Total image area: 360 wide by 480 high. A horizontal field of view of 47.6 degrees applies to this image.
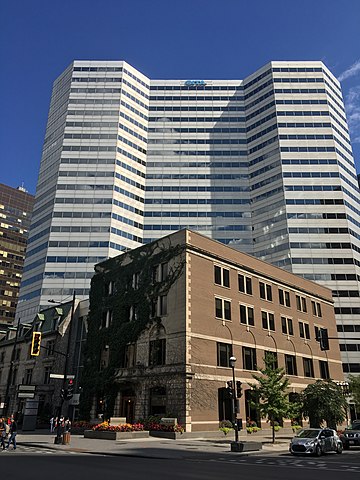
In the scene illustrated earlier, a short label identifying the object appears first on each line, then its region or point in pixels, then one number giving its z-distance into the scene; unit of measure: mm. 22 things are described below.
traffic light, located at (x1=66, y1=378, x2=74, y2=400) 29566
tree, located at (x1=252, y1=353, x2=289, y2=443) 31219
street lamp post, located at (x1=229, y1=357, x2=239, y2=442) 25969
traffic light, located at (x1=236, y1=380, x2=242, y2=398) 26692
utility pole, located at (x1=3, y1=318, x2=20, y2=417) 56344
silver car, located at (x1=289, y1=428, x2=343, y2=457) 23094
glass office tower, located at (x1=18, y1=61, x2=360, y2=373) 88875
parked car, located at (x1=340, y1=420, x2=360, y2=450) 29391
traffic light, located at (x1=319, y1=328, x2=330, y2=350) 25328
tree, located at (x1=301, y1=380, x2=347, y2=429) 36312
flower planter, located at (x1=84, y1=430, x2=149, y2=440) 30609
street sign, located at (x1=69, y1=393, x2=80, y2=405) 43678
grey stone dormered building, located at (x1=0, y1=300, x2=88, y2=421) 49219
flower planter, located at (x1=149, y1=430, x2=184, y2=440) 30906
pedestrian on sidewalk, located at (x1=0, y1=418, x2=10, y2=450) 24011
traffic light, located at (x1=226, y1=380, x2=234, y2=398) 26638
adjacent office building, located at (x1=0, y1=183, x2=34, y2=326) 128250
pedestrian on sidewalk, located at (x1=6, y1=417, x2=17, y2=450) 23728
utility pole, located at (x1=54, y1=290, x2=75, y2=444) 27750
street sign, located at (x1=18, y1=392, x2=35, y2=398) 38438
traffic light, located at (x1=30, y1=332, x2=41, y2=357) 26809
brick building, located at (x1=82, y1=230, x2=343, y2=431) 34938
